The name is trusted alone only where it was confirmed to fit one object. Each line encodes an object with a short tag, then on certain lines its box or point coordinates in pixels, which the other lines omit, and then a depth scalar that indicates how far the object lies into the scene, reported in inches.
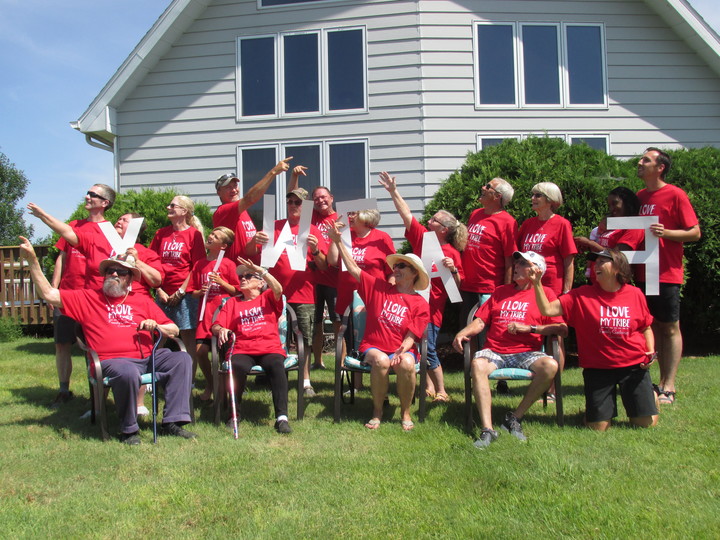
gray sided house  375.6
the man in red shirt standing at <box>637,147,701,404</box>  215.0
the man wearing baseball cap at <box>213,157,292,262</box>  241.6
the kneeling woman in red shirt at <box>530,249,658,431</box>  191.3
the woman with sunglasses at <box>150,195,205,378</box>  237.9
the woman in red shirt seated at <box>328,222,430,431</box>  200.5
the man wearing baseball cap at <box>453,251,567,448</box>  190.7
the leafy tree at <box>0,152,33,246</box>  1713.8
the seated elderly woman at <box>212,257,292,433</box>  205.0
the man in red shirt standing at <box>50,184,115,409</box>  227.6
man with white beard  189.0
